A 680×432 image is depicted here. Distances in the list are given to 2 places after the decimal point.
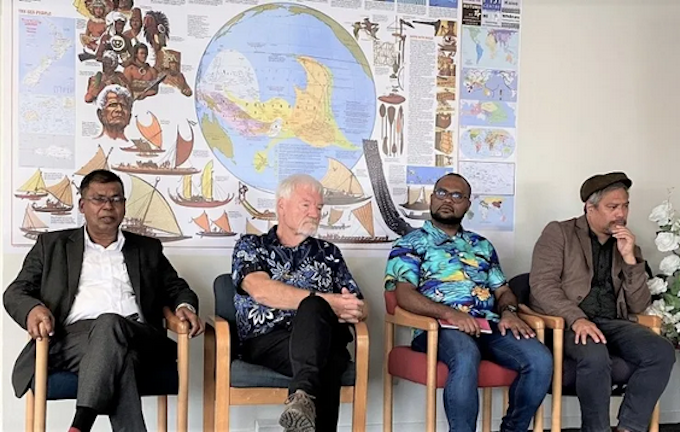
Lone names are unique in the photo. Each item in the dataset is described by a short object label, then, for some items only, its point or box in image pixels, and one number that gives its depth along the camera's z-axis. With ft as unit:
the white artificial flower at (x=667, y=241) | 12.97
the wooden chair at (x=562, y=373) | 10.92
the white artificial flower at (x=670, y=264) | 13.09
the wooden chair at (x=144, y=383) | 9.30
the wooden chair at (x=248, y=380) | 9.93
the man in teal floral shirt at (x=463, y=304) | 10.39
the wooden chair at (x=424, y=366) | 10.46
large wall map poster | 11.62
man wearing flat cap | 10.95
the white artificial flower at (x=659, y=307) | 12.94
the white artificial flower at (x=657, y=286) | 12.91
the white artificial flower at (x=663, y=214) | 13.11
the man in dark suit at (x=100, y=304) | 9.27
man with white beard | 9.59
